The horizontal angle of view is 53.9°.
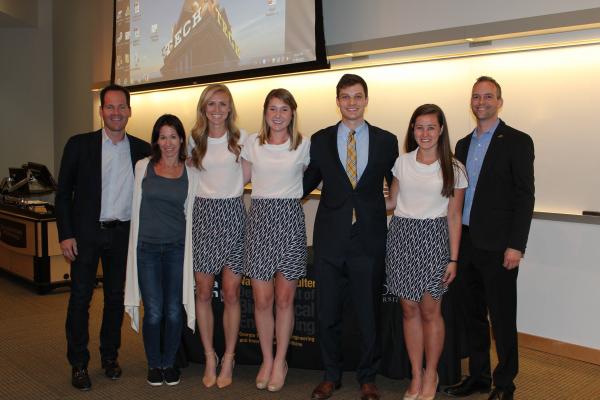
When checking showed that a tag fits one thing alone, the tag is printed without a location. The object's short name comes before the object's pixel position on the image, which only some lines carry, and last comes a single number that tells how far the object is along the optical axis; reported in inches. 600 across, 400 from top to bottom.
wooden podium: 224.8
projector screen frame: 189.6
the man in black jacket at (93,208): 132.6
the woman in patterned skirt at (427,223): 116.9
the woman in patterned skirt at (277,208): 124.5
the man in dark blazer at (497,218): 115.8
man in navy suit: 121.0
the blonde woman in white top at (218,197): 128.4
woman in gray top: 129.2
